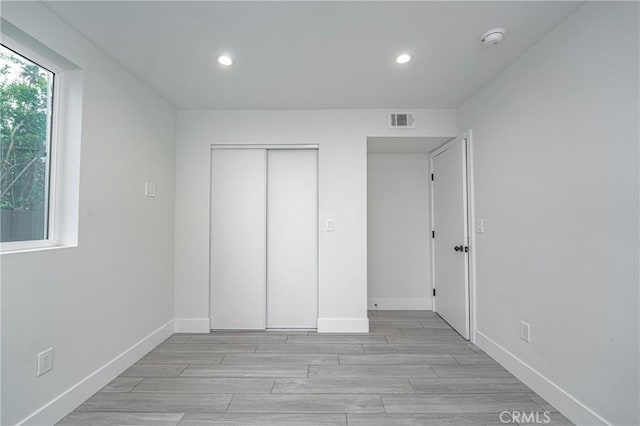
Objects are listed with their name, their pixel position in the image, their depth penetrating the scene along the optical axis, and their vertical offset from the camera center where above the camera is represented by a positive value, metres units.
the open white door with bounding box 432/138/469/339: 2.77 -0.14
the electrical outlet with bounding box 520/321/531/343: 1.97 -0.83
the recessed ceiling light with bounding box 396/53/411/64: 2.03 +1.27
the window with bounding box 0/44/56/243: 1.50 +0.46
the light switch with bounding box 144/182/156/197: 2.51 +0.32
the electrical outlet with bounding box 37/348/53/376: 1.54 -0.82
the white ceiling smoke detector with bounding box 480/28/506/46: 1.76 +1.25
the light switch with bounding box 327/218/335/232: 2.99 -0.05
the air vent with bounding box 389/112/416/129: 3.02 +1.17
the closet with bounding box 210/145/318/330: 3.04 -0.18
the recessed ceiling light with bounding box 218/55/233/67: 2.05 +1.27
